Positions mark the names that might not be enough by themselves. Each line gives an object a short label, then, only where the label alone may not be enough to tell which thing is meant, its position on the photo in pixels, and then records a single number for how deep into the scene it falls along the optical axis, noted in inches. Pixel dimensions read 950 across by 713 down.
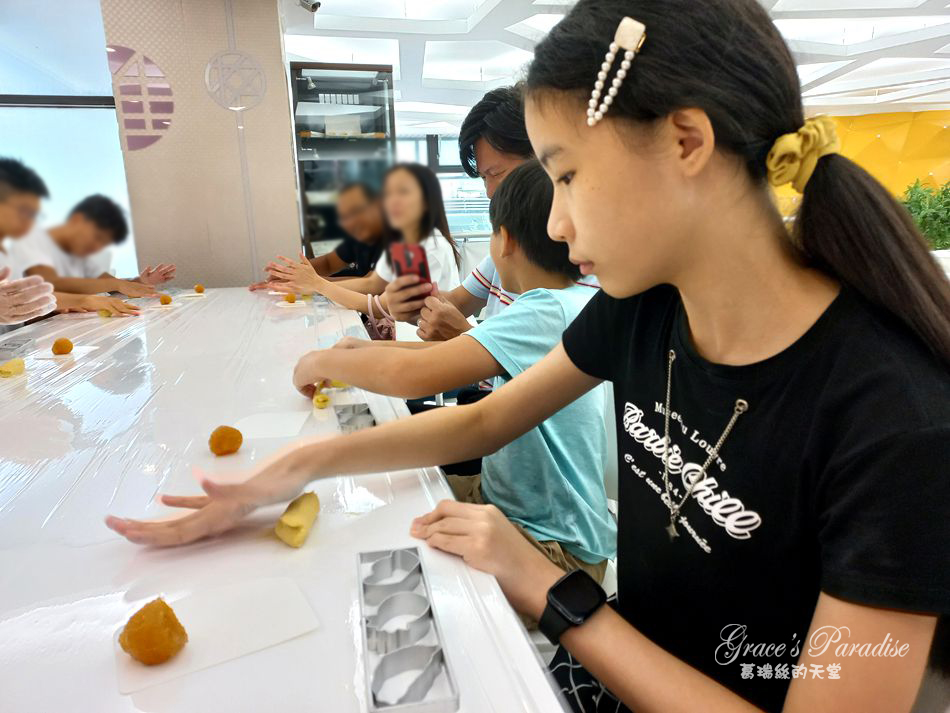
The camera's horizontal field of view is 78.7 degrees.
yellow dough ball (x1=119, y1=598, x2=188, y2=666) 15.9
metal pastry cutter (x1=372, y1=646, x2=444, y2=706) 14.9
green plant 144.9
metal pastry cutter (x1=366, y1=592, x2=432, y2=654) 16.7
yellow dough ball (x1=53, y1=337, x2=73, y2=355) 52.7
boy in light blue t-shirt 35.8
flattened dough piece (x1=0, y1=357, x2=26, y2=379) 46.6
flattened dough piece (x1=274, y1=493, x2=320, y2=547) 22.0
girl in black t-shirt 15.8
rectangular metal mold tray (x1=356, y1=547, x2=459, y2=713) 14.5
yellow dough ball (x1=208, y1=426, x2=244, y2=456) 31.1
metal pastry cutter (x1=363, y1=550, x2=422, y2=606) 18.9
